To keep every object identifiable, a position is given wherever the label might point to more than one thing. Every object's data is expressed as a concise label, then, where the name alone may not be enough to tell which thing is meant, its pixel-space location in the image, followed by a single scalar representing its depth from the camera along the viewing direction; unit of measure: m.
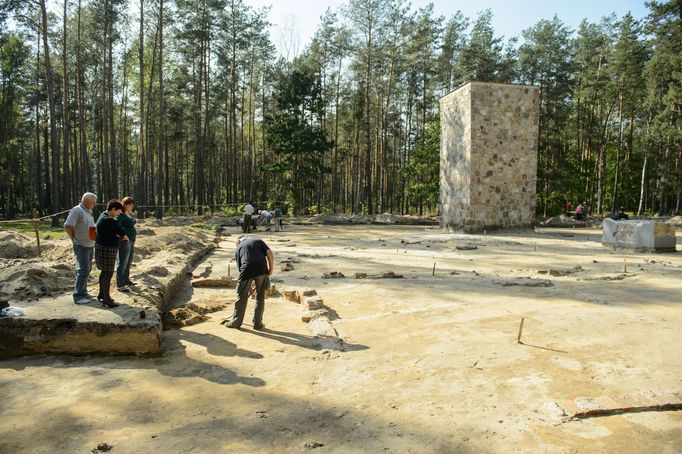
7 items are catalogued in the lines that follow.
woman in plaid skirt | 6.02
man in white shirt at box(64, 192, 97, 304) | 5.94
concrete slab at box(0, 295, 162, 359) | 5.07
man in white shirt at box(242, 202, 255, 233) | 20.72
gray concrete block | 13.35
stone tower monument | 20.36
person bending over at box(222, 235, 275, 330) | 6.34
